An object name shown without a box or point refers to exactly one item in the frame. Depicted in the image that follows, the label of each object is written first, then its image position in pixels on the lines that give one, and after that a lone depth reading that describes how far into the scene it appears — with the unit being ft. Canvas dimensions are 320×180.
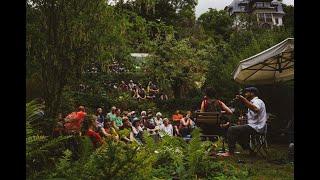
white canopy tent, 27.78
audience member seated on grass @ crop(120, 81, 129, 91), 79.20
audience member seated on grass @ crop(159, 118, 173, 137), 43.91
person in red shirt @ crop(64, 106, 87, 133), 24.39
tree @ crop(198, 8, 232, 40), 157.38
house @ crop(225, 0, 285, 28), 249.96
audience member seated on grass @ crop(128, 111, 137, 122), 55.76
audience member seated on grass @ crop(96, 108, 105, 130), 46.90
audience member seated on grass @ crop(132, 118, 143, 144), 39.47
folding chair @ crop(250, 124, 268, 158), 26.07
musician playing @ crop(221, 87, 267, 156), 25.22
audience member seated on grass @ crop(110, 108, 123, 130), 43.50
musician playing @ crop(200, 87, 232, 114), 30.58
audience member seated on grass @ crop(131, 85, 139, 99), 76.16
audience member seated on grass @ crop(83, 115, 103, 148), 23.17
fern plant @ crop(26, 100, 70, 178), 8.85
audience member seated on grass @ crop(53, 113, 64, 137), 22.79
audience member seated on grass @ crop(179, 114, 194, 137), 43.73
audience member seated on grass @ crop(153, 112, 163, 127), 46.66
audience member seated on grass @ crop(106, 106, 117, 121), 43.48
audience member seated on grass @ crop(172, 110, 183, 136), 50.18
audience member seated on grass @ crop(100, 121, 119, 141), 29.35
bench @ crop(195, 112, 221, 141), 29.22
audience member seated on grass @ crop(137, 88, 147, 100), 78.58
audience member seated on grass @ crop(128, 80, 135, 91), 79.92
